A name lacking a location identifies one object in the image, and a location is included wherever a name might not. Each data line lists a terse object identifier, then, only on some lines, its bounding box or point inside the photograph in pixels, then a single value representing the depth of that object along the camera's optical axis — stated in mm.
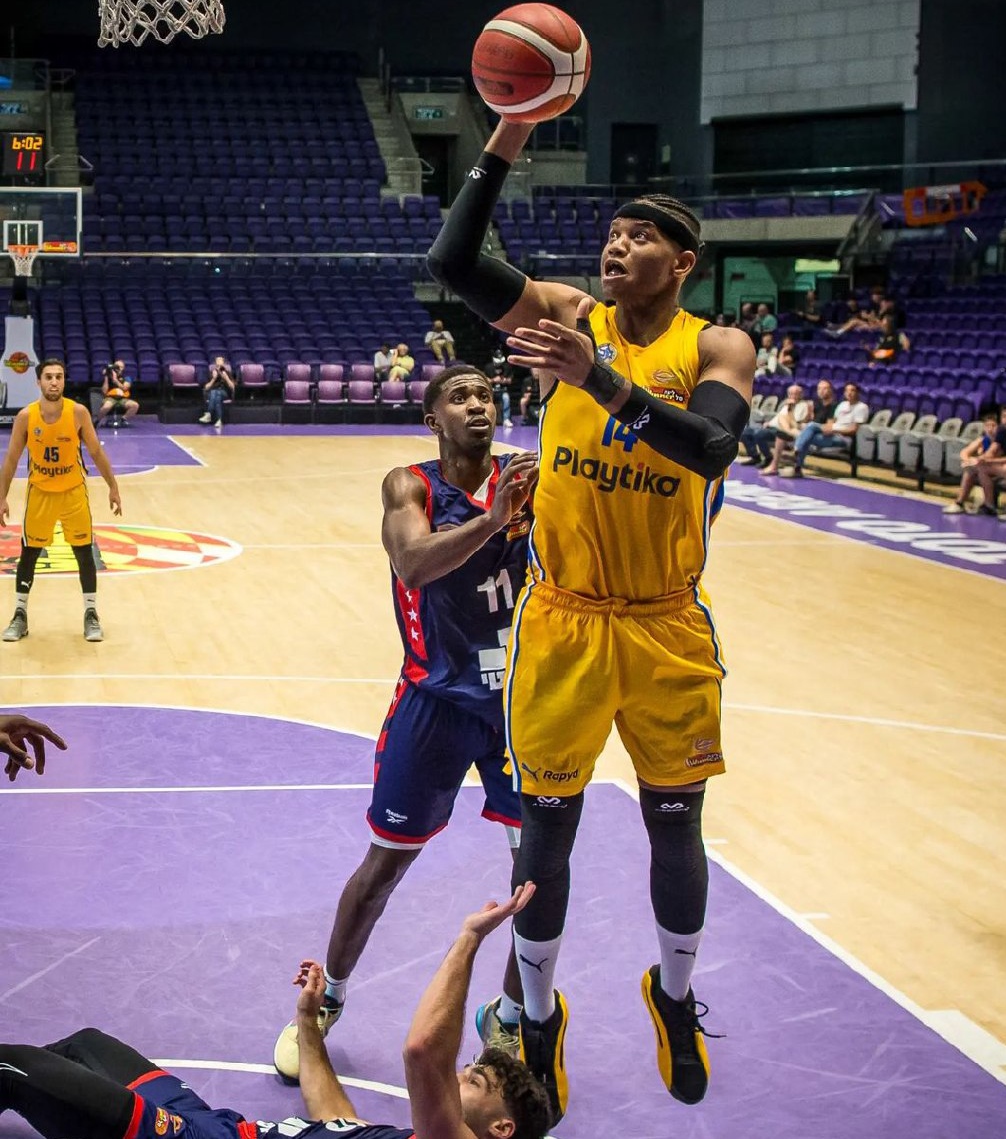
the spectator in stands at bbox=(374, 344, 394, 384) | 25000
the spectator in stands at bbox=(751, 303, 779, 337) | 24672
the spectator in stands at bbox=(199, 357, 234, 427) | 24000
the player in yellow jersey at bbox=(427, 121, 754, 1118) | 3414
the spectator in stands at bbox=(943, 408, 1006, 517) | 14242
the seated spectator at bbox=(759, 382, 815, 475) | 18016
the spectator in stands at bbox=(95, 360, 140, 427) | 22781
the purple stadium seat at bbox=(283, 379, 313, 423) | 24750
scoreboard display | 24578
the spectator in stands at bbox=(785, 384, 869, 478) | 17734
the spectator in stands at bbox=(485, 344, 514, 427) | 23953
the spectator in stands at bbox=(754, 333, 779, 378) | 21391
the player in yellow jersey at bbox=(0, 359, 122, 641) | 9008
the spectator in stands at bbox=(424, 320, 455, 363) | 25359
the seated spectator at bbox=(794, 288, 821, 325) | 24688
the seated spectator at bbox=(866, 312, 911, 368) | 20469
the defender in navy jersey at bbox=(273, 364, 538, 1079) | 3990
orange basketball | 3420
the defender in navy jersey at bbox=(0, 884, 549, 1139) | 2602
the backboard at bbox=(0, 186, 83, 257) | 23594
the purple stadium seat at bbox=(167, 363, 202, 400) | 24453
